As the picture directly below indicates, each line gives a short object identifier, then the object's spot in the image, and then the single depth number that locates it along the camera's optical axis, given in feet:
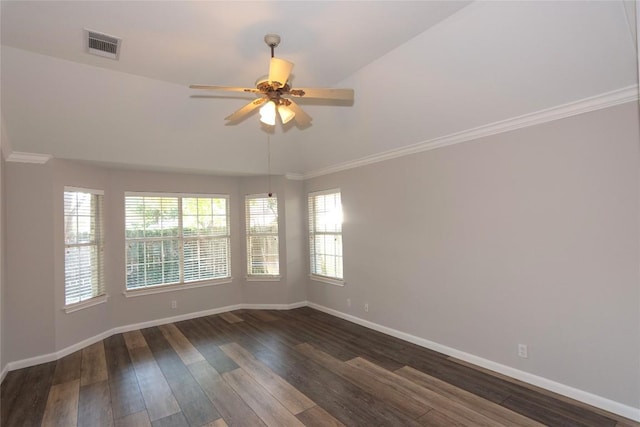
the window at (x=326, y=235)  18.29
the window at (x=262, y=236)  19.94
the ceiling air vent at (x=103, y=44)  8.97
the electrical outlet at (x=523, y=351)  10.35
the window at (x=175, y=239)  17.08
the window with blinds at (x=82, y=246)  14.10
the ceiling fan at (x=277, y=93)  7.62
